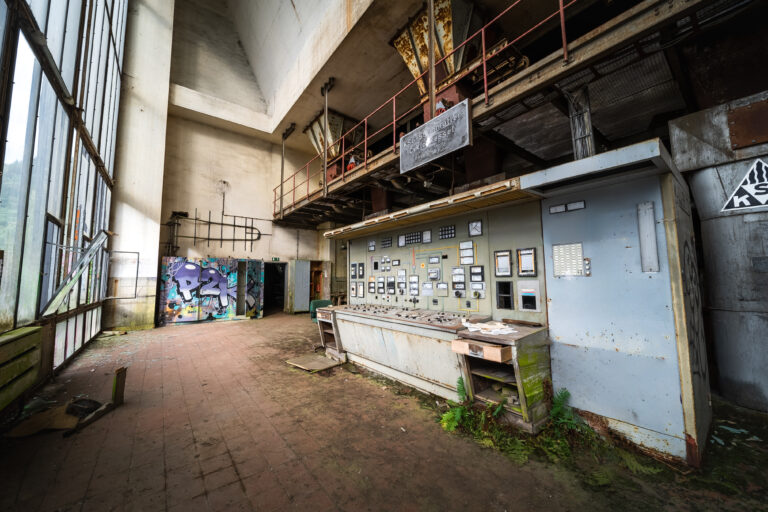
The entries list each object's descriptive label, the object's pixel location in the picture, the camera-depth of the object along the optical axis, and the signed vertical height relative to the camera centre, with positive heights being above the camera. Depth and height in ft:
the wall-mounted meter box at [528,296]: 11.66 -0.95
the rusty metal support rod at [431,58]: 18.58 +14.63
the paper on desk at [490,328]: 10.40 -2.12
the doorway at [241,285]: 36.96 -1.07
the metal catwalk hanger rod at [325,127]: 29.48 +17.07
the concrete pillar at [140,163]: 28.45 +12.22
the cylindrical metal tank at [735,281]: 11.58 -0.45
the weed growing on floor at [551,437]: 8.41 -5.55
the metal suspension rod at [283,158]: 38.43 +17.51
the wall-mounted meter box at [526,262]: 11.78 +0.47
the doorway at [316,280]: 44.77 -0.63
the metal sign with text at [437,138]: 15.26 +8.07
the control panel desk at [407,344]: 11.85 -3.43
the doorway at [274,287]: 50.79 -1.99
